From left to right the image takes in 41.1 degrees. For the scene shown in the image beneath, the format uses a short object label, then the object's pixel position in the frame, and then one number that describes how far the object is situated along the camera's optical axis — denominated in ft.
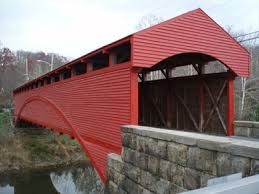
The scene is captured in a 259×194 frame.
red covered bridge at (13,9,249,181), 25.84
